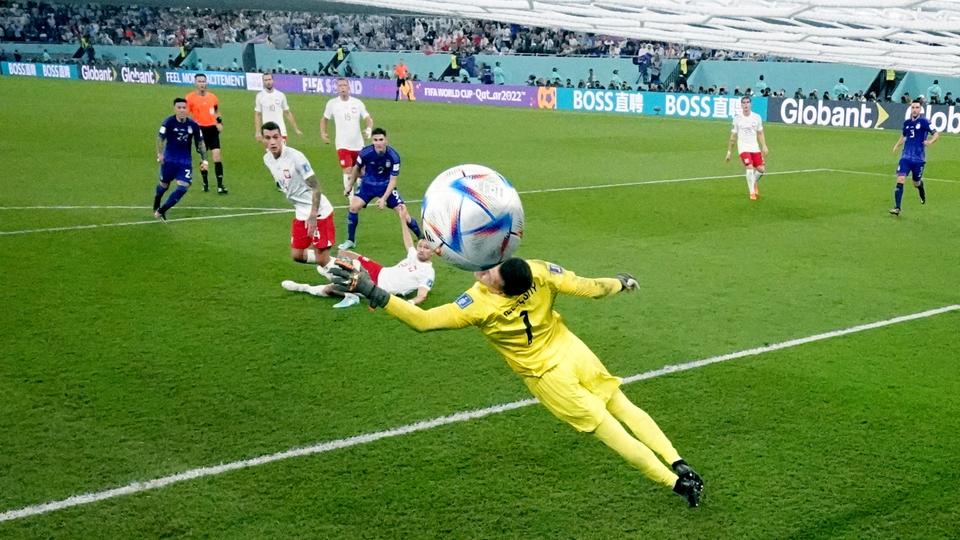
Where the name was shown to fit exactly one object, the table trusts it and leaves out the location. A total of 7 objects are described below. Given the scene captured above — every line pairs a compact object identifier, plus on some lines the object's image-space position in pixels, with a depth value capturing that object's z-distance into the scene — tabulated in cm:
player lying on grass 946
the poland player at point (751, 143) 1648
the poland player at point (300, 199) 973
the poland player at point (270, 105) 1733
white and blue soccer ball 354
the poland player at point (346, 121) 1559
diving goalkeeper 456
